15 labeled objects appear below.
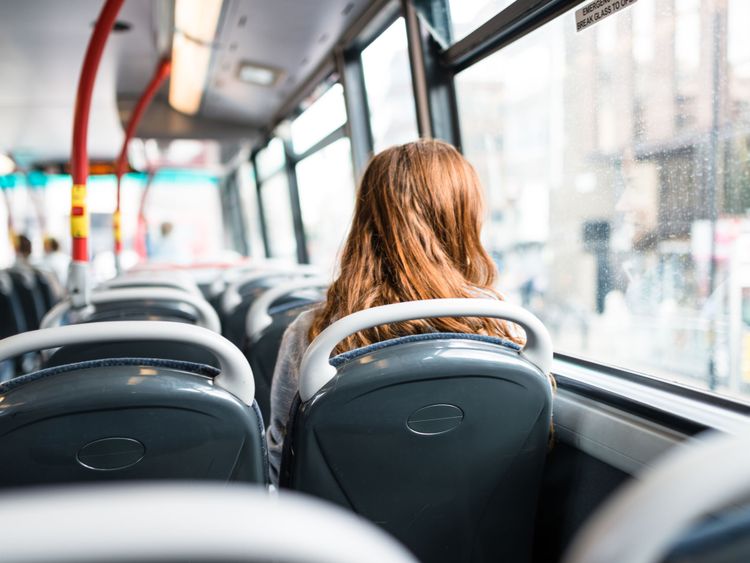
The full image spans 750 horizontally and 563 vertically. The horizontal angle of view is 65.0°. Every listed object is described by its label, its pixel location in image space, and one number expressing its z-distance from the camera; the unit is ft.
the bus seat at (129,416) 2.58
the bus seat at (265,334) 6.15
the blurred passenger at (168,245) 29.25
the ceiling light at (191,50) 11.59
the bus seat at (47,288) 16.75
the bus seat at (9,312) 13.03
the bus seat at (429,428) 2.97
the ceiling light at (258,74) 15.44
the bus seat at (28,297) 14.75
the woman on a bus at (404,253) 4.08
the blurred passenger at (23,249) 21.03
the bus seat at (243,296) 7.73
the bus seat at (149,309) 5.88
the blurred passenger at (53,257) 25.54
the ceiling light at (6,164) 31.52
